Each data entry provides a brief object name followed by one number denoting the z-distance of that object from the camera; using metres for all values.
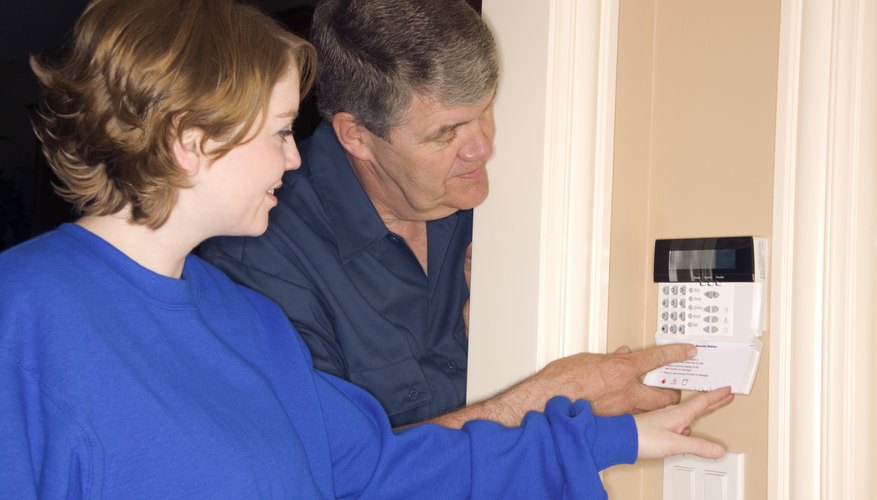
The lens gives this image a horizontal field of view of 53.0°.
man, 1.32
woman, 0.80
